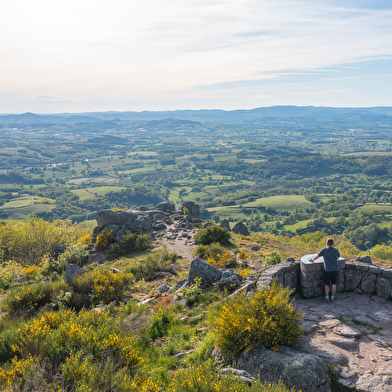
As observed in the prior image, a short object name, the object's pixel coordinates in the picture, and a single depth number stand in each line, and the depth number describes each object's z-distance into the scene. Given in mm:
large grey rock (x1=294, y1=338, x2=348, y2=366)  6977
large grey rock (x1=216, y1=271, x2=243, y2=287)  12484
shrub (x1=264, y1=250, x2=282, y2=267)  18375
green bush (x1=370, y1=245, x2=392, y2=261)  43181
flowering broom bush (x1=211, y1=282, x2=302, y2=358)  6863
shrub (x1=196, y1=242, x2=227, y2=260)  22469
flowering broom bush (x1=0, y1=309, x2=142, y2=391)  5492
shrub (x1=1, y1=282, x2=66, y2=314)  12279
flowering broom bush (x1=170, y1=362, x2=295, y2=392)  5039
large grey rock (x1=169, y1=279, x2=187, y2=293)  14612
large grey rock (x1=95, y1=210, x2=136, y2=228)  31438
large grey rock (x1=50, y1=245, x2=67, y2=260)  26178
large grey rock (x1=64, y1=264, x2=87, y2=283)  15290
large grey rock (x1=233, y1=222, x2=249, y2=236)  40844
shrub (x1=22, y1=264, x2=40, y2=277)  21820
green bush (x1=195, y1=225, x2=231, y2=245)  28031
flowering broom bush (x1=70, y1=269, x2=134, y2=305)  13508
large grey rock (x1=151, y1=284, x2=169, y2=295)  14523
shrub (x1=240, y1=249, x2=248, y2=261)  22319
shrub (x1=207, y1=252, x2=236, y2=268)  19159
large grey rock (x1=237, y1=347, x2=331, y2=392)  5996
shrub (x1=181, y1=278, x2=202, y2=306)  12102
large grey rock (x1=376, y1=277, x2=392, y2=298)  10211
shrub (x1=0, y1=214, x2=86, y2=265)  29766
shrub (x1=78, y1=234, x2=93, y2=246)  30156
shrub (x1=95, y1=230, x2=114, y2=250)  28750
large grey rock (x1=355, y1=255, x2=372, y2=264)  14914
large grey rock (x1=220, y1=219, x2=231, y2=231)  39900
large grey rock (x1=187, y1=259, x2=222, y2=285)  13792
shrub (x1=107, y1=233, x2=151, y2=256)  27614
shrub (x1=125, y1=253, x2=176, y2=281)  18395
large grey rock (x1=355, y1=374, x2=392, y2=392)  6035
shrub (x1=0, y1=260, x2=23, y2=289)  19533
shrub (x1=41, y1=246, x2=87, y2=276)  22703
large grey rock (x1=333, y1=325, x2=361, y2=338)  8047
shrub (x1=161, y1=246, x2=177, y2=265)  22259
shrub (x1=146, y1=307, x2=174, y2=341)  9594
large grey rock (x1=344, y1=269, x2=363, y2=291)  10836
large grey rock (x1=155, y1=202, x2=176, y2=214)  43094
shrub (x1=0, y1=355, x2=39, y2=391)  5464
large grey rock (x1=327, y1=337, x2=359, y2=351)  7566
